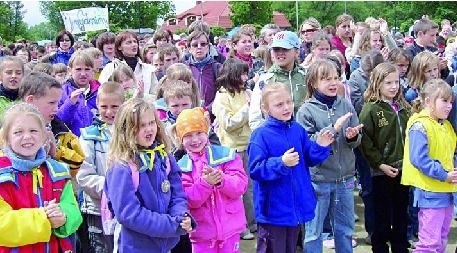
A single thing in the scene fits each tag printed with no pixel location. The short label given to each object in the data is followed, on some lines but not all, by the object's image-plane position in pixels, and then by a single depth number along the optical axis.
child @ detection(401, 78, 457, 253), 4.44
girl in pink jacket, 3.78
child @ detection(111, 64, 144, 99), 5.12
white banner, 16.14
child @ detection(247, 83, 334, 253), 4.13
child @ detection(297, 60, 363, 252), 4.52
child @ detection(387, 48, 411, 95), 5.96
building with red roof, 74.70
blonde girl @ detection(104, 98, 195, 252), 3.23
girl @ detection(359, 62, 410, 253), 4.90
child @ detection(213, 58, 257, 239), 5.54
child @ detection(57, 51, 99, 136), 4.82
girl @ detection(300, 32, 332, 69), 6.54
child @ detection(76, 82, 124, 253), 3.82
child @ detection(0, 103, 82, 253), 3.00
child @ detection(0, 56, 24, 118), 4.75
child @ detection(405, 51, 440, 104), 5.54
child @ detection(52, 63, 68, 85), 6.50
